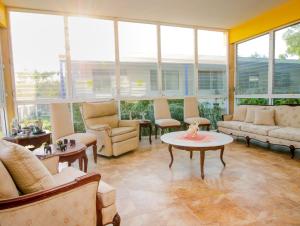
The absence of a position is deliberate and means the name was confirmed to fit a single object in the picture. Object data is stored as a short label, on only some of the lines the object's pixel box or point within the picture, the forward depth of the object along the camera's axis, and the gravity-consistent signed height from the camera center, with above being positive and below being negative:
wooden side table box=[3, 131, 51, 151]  2.90 -0.58
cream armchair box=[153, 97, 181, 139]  4.91 -0.46
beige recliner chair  3.74 -0.63
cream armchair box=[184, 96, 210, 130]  5.41 -0.40
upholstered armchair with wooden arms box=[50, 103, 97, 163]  3.42 -0.52
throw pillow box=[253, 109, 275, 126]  4.25 -0.54
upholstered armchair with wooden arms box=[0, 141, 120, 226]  1.14 -0.64
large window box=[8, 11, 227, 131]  4.33 +0.82
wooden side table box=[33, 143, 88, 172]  2.37 -0.65
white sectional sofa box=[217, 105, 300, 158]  3.56 -0.69
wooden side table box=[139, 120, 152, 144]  4.82 -0.68
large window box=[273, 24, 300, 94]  4.27 +0.64
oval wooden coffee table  2.75 -0.68
